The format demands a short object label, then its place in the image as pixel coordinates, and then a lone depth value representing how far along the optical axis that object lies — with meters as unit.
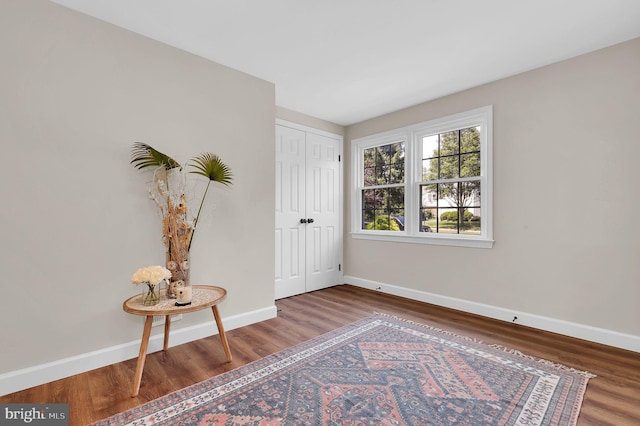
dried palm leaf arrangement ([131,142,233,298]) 2.24
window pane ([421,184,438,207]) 3.81
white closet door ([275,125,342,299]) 3.99
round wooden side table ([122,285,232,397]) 1.92
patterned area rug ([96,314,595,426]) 1.66
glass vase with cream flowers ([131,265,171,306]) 1.99
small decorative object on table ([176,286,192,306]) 2.09
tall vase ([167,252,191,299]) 2.21
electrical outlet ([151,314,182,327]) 2.49
